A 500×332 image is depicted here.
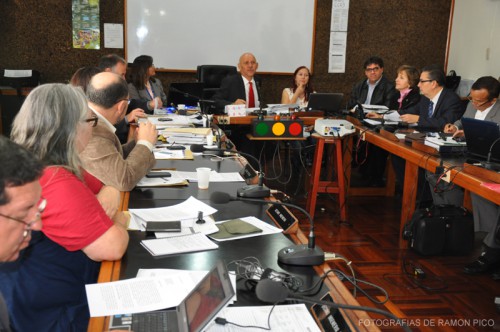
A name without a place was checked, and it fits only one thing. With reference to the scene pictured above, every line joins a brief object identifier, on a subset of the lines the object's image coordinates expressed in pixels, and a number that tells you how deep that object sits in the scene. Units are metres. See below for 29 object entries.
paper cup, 2.46
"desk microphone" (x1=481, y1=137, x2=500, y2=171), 2.87
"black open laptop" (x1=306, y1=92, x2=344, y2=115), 4.60
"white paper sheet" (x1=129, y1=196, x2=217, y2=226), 2.02
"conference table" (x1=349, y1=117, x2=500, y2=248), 2.84
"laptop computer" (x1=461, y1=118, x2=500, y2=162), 2.93
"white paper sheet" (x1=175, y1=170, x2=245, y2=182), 2.63
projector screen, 6.33
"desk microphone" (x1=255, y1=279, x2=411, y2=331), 1.16
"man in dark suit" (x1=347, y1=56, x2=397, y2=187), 5.37
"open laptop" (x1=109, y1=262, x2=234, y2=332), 1.12
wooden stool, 4.12
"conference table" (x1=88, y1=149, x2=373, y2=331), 1.44
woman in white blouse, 5.65
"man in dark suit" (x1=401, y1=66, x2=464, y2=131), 4.22
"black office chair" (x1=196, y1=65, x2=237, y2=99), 5.73
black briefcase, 3.28
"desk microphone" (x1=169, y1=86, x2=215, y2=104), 4.96
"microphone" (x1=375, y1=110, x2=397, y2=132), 4.31
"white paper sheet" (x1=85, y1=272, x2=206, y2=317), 1.35
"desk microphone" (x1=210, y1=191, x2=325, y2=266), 1.63
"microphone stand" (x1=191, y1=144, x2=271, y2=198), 2.26
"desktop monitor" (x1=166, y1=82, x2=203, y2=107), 5.08
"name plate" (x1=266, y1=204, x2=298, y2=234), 1.95
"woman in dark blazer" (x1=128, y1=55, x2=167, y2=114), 5.23
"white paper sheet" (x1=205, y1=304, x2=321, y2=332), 1.27
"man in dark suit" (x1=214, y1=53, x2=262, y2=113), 5.36
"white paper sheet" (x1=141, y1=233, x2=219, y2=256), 1.72
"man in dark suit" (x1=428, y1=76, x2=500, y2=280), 3.23
